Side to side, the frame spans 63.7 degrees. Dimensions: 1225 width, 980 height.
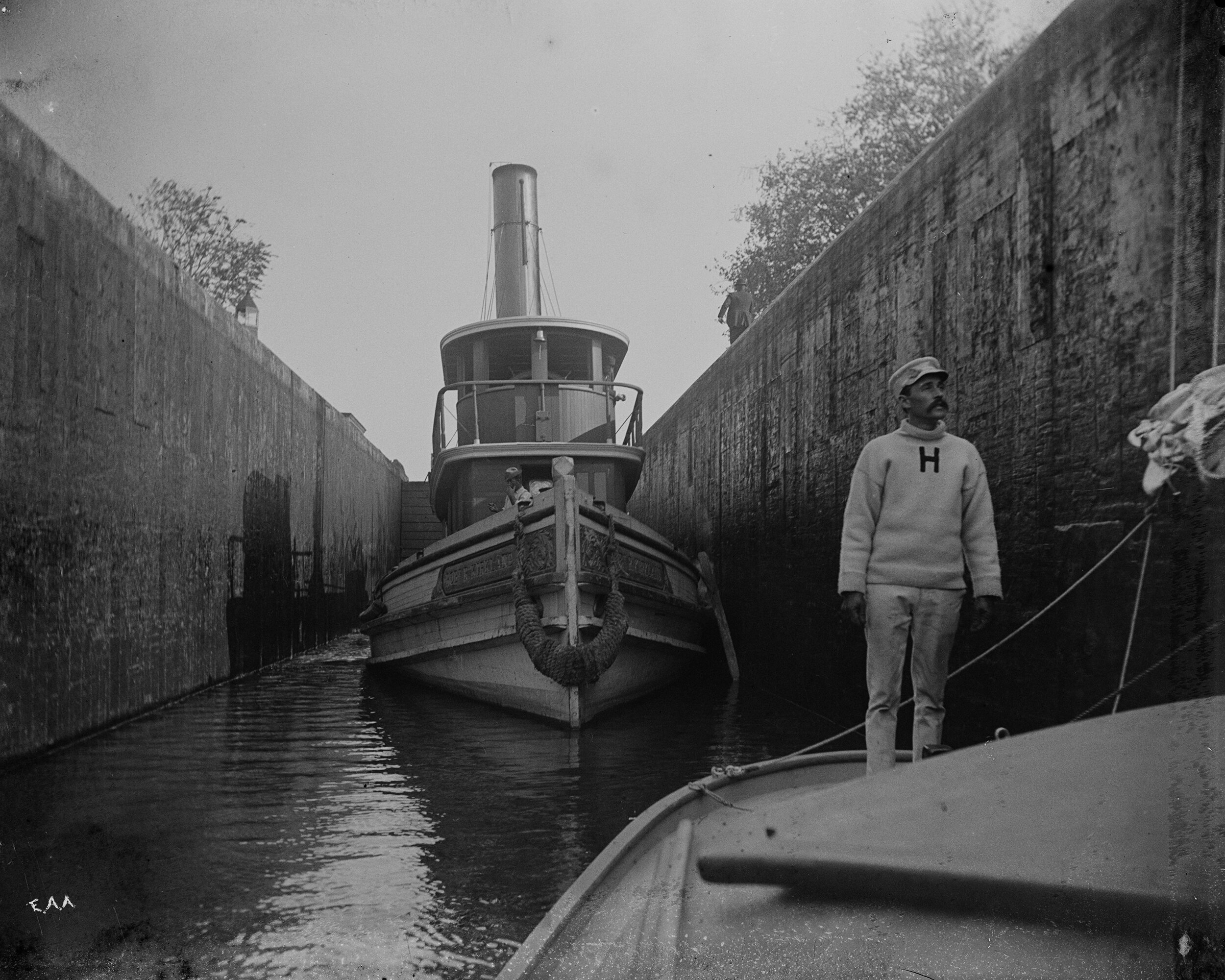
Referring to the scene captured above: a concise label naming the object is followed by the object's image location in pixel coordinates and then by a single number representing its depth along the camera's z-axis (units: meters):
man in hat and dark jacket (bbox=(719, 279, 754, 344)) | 14.30
